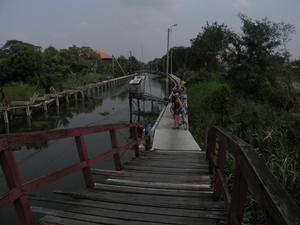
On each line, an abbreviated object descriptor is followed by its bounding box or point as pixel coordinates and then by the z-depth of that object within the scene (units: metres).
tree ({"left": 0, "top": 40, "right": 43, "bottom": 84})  23.11
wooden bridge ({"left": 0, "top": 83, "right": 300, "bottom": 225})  1.31
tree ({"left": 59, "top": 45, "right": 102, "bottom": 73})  47.41
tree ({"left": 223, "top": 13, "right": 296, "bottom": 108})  16.38
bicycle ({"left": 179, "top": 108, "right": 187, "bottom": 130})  10.91
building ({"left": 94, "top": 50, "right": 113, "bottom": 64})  85.67
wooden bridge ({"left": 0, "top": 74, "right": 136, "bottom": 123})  17.24
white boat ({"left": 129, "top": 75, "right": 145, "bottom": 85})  38.88
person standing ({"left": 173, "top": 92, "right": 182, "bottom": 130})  10.23
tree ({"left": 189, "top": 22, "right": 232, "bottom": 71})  35.59
